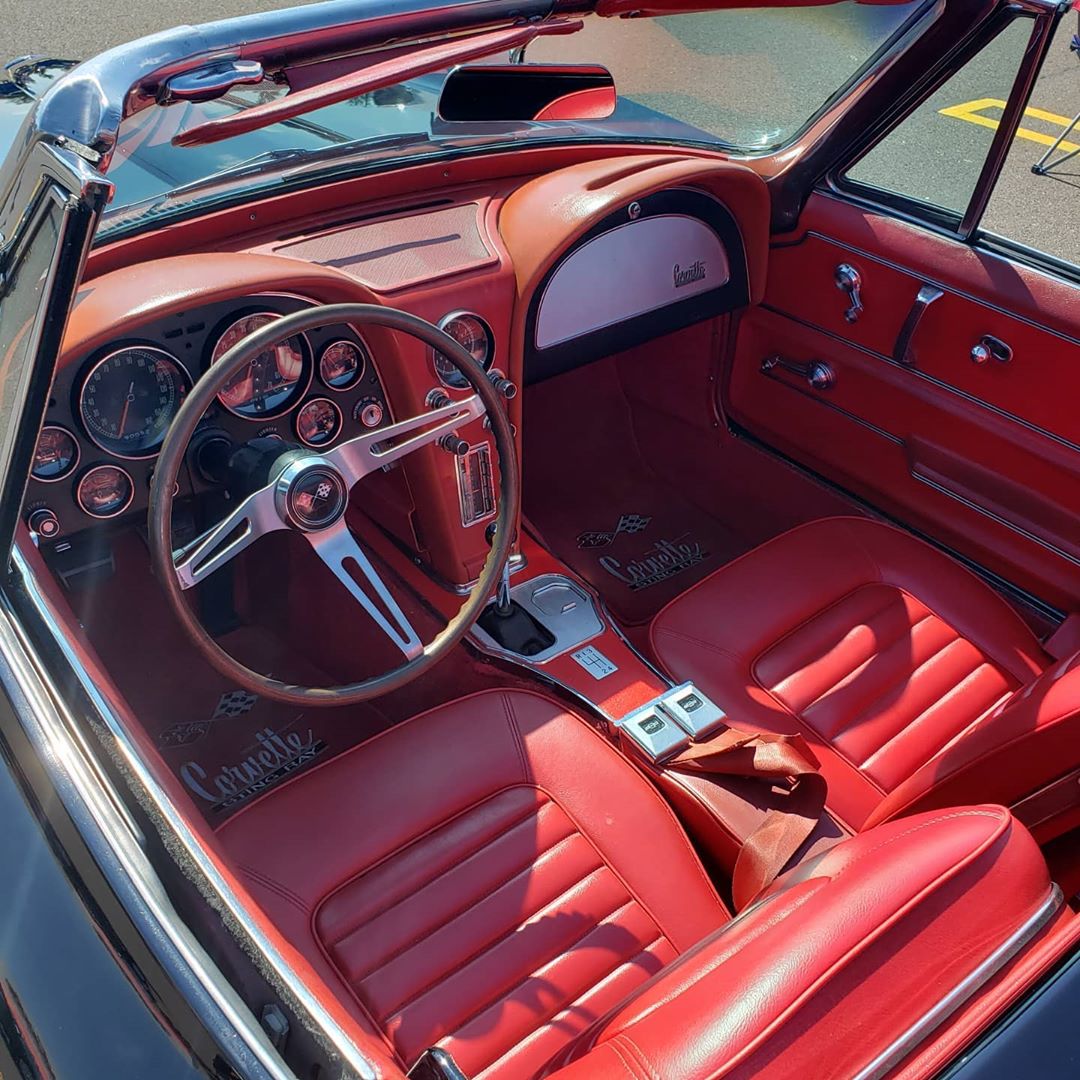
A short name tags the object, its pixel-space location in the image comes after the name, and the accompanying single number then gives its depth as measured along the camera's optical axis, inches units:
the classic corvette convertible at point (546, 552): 45.8
